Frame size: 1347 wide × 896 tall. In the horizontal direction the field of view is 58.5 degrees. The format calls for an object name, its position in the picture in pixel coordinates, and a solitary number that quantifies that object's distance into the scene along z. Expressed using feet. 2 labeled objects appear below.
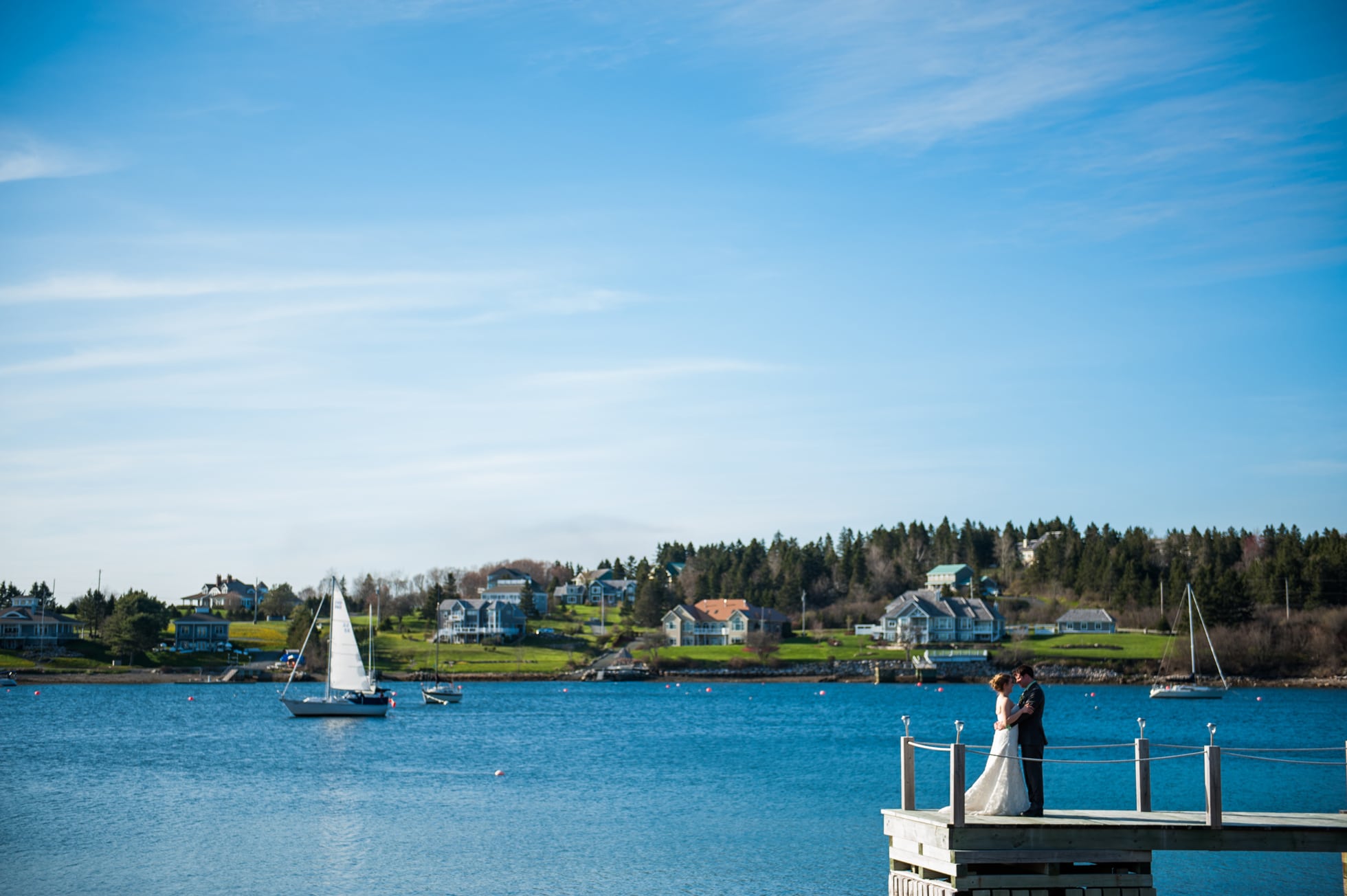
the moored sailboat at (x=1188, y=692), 370.12
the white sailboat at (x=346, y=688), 273.33
